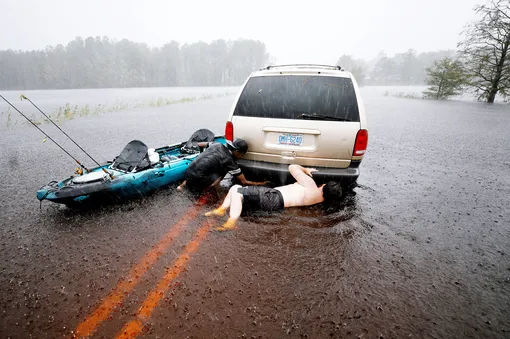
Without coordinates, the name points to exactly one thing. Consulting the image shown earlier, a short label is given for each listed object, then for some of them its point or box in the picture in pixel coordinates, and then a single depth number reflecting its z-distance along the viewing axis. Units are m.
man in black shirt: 3.82
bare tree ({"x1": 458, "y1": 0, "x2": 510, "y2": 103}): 19.84
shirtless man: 3.31
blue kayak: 3.33
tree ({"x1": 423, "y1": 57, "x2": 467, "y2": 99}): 22.56
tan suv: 3.40
